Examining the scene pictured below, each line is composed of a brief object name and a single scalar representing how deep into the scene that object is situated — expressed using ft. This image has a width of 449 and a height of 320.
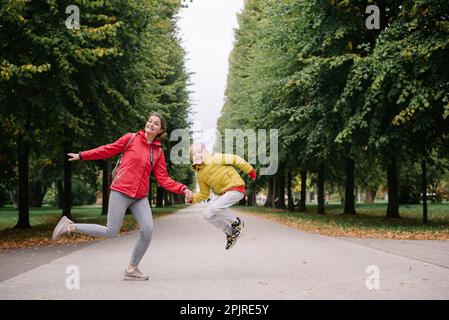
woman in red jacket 19.94
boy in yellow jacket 22.53
